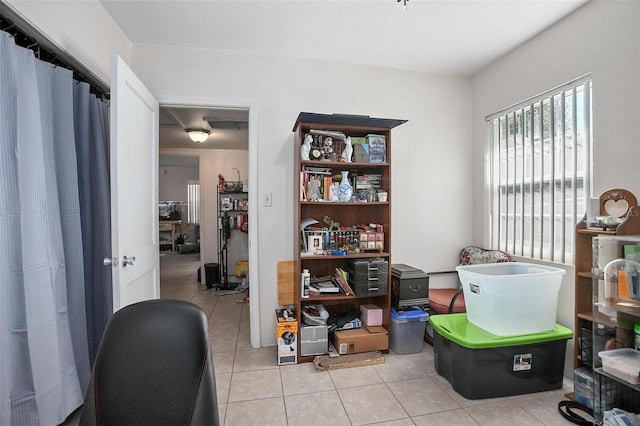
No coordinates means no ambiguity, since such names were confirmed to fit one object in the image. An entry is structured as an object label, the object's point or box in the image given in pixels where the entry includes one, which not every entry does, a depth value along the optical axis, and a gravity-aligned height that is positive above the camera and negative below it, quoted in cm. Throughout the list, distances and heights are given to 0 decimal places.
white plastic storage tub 193 -60
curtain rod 146 +92
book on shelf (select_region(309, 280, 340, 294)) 255 -66
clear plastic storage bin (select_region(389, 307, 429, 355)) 254 -103
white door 172 +15
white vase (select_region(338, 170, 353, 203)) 257 +17
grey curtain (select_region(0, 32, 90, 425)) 137 -16
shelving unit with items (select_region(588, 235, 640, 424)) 156 -61
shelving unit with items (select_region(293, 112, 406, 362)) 248 +7
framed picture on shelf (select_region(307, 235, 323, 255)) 254 -29
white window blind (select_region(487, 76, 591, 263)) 217 +33
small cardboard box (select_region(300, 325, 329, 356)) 244 -105
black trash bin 496 -105
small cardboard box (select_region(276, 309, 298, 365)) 237 -103
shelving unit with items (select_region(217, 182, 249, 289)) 525 -32
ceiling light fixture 444 +116
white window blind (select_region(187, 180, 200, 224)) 993 +31
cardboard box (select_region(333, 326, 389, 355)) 247 -109
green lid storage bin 191 -99
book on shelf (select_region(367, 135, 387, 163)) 261 +55
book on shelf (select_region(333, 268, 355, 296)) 257 -62
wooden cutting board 273 -65
